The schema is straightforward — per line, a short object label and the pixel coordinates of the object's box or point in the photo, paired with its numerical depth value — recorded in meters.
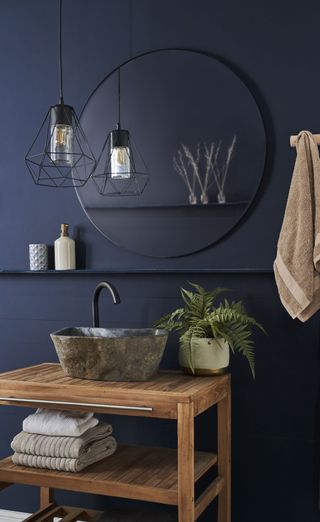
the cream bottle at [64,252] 2.92
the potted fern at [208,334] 2.46
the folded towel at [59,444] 2.39
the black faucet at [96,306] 2.63
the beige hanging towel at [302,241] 2.40
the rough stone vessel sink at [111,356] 2.32
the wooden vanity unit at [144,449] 2.18
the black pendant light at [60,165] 2.95
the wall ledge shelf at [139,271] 2.69
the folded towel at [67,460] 2.39
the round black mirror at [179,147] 2.71
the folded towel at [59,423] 2.43
